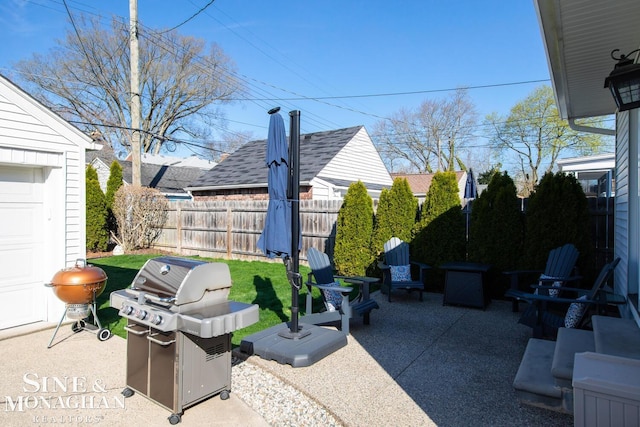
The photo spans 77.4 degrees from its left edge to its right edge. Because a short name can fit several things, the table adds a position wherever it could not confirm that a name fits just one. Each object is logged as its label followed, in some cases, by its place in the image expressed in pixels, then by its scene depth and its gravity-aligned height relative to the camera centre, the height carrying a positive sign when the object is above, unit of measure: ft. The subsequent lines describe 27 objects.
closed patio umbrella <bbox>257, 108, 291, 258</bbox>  12.78 +0.43
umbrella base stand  12.09 -4.32
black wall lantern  9.46 +3.18
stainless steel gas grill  8.91 -2.66
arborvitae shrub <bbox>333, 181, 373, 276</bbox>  26.84 -1.41
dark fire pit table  19.34 -3.64
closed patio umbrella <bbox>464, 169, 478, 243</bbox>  30.07 +1.87
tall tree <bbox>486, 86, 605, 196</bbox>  82.79 +16.62
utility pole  41.45 +12.09
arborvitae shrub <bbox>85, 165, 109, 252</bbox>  39.91 -0.67
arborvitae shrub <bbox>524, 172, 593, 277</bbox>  19.67 -0.36
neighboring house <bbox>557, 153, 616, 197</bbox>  45.42 +5.73
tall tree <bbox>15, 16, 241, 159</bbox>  72.18 +24.79
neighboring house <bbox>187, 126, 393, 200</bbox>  44.50 +5.09
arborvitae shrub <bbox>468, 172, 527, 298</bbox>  21.38 -0.98
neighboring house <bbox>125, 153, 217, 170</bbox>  72.59 +9.57
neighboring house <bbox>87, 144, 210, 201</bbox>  62.39 +5.93
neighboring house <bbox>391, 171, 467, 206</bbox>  80.06 +6.14
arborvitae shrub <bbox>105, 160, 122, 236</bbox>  42.57 +2.02
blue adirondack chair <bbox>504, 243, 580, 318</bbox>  17.38 -2.39
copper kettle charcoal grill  13.65 -2.79
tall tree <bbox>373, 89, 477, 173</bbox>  91.35 +18.72
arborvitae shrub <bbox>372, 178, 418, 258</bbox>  25.11 -0.03
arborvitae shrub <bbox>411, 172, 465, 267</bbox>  23.24 -0.78
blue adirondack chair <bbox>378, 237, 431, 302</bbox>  20.90 -2.94
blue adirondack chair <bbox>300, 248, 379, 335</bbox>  15.08 -3.61
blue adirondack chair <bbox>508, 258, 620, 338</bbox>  13.23 -3.42
